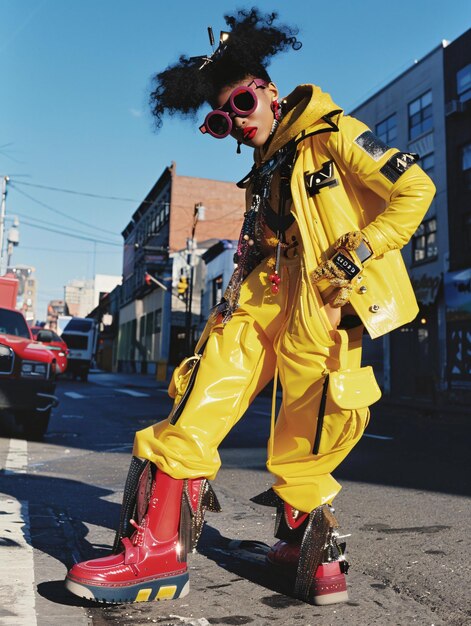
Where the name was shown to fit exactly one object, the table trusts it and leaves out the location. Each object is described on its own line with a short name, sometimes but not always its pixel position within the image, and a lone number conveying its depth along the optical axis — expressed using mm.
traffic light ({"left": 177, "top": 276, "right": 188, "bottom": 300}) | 30188
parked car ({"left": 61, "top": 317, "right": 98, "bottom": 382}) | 33188
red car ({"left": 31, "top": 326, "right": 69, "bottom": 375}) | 23733
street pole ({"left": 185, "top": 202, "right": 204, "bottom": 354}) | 31656
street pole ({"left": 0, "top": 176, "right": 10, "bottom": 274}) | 35838
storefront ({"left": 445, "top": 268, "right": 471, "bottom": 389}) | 23734
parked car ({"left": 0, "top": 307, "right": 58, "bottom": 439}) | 7332
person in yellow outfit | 2244
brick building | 48250
